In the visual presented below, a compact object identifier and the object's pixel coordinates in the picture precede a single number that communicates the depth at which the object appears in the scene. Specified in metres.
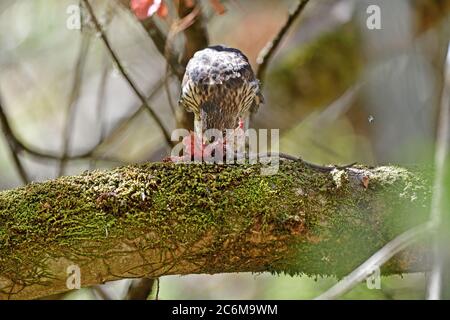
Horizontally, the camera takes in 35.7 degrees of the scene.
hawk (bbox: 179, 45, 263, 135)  2.74
